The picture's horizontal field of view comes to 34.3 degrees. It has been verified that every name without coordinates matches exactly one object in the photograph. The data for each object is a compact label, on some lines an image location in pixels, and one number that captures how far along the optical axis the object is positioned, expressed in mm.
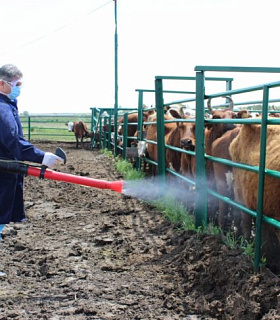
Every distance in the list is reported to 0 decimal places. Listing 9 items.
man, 3764
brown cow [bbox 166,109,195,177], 6340
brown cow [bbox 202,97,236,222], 5781
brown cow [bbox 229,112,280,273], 3775
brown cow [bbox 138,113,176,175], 9080
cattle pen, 3568
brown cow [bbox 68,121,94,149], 22208
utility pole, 14960
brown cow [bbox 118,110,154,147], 13383
